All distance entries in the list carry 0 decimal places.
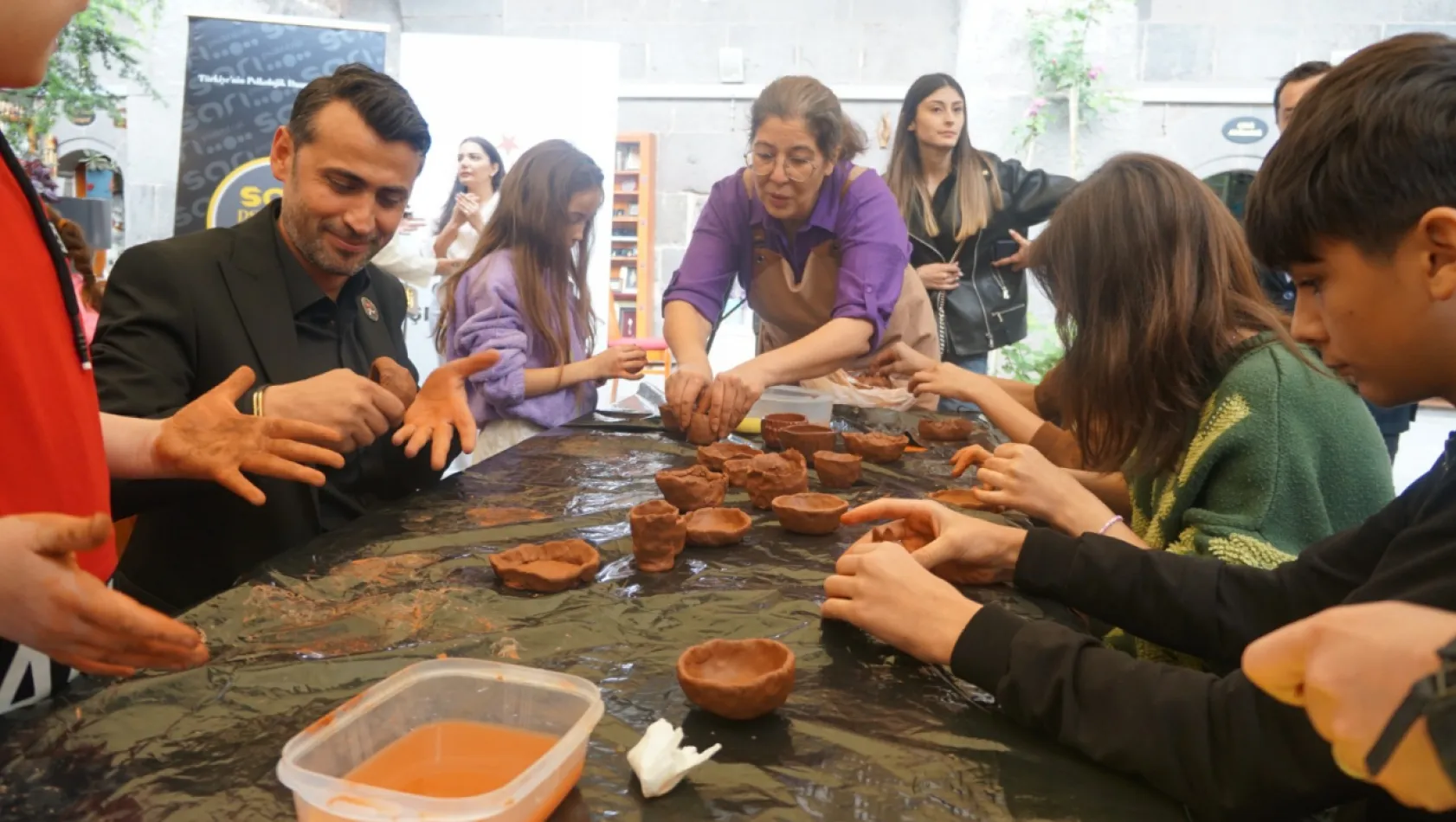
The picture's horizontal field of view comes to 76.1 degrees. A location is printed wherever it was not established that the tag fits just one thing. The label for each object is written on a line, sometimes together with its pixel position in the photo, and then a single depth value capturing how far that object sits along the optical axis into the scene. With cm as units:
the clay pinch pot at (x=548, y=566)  162
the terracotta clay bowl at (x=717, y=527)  188
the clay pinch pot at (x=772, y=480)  218
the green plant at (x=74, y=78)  630
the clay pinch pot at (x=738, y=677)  113
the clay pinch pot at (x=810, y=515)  195
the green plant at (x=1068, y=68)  642
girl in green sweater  169
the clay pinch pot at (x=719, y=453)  252
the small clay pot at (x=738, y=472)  235
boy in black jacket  101
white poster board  602
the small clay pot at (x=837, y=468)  236
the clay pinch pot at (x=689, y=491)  209
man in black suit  198
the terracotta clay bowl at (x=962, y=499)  218
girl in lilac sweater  361
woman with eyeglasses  316
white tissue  99
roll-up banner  538
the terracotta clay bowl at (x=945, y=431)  302
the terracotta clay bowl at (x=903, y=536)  172
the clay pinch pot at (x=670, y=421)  301
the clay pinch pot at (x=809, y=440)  266
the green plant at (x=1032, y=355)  685
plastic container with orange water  89
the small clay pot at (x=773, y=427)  280
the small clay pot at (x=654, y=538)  172
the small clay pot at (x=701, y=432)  287
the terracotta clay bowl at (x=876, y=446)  263
